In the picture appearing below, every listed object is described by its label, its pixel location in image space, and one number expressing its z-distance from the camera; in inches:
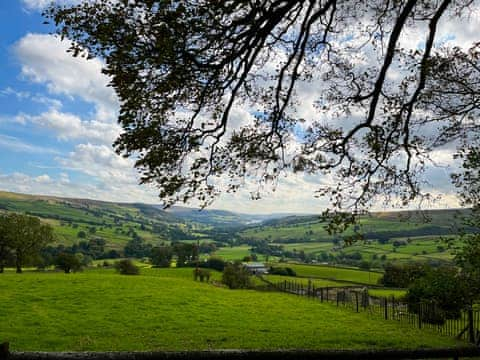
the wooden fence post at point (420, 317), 938.1
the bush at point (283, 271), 3196.4
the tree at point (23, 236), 2230.9
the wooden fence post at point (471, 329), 733.6
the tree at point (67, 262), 2581.2
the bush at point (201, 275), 2664.9
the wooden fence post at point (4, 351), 156.2
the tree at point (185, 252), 3632.4
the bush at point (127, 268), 2696.9
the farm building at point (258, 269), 3238.7
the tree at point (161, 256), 3690.9
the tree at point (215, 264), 3340.6
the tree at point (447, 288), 443.5
